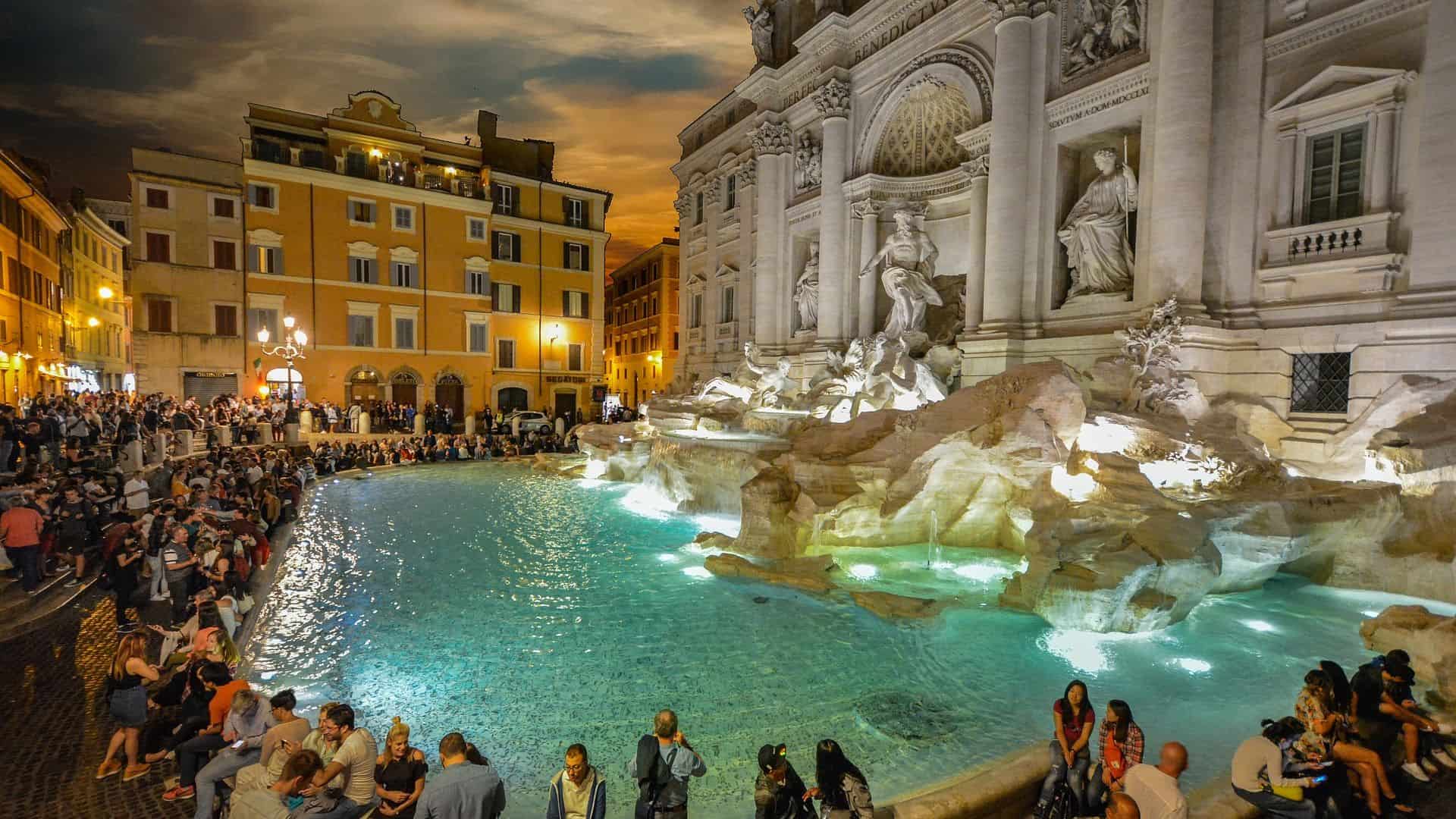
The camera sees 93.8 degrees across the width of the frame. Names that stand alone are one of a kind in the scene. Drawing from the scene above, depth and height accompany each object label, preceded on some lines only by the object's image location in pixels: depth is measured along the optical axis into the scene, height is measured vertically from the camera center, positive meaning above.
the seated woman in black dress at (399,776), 3.36 -1.98
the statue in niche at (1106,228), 11.82 +2.88
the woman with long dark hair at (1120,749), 3.45 -1.83
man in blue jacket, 3.24 -1.97
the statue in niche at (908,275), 15.95 +2.65
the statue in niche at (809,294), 19.70 +2.68
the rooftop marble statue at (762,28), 20.80 +10.96
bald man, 2.99 -1.78
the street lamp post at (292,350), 23.06 +0.99
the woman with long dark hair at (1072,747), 3.56 -1.88
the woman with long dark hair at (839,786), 3.04 -1.81
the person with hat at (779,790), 3.20 -1.91
